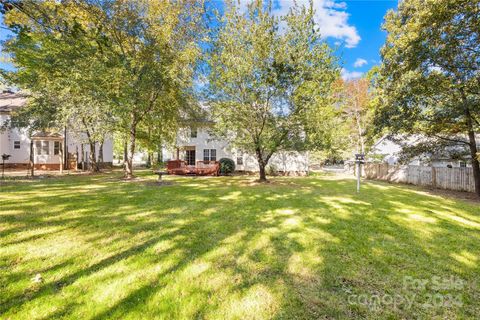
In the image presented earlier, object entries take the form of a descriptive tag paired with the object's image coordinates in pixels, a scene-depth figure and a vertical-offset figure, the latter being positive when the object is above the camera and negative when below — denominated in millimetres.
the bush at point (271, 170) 22031 -1113
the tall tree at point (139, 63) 12008 +5786
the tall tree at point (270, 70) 12453 +4935
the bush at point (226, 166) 21203 -695
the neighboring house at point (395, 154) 13878 +321
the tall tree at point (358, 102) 25734 +6538
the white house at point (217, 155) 22438 +345
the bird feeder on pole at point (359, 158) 12523 +28
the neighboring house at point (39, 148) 22500 +1082
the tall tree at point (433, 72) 8902 +4229
